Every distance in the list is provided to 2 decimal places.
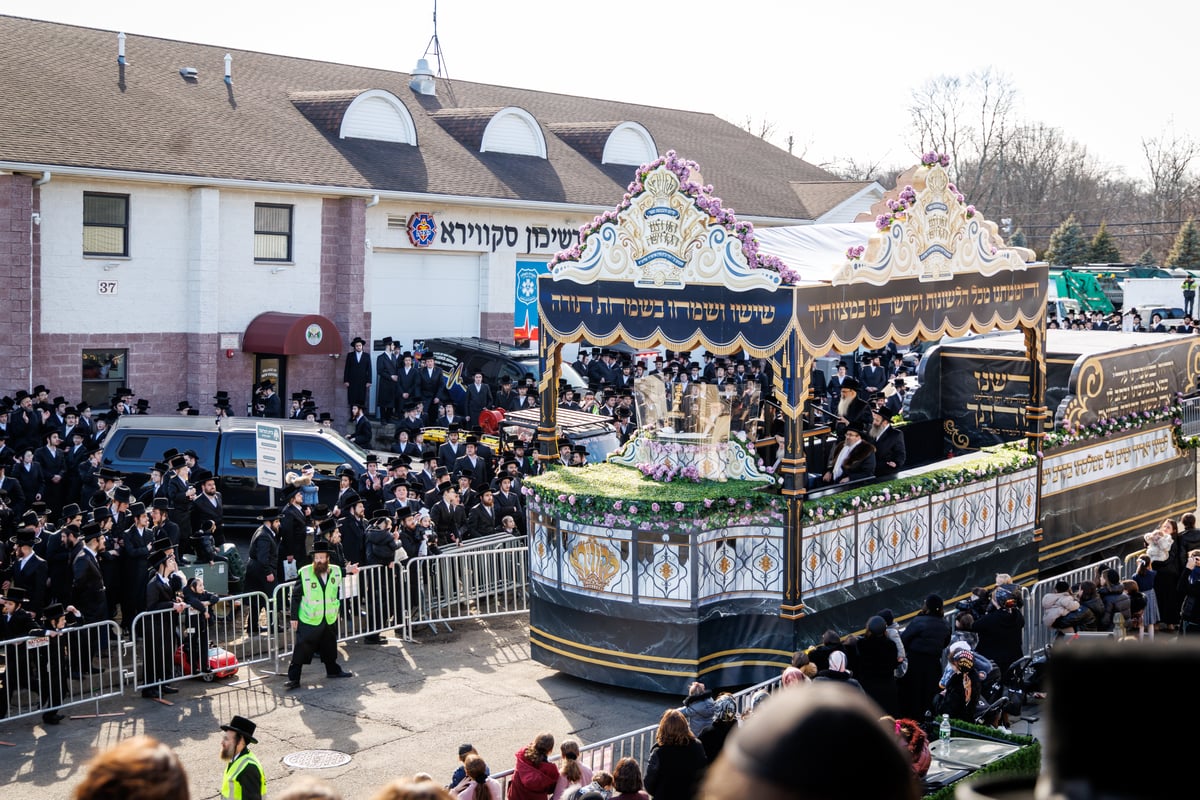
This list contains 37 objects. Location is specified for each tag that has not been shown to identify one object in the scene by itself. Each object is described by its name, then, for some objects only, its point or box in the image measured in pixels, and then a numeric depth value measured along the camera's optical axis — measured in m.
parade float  12.93
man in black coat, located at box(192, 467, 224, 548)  17.08
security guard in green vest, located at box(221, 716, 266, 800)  8.51
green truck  51.19
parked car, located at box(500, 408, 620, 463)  19.94
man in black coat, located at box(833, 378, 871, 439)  16.53
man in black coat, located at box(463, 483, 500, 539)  17.62
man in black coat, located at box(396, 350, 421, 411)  27.31
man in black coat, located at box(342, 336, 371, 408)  28.16
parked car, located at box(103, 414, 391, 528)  19.06
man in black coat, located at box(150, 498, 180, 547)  14.97
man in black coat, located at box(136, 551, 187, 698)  13.09
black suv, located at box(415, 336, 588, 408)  27.52
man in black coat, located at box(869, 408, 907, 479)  15.39
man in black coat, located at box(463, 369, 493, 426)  26.14
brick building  24.50
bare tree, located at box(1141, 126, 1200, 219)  89.06
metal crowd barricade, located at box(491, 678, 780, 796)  10.34
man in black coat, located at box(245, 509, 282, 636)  14.88
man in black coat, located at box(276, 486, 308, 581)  15.71
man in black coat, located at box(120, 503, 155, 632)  14.33
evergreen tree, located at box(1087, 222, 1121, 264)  67.88
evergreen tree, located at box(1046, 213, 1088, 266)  69.00
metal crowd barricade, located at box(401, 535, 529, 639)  15.62
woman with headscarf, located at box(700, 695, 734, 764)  9.78
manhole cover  11.23
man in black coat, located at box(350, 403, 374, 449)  24.20
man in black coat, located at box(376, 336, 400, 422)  27.64
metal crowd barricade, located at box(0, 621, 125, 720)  12.21
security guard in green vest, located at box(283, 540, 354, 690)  13.45
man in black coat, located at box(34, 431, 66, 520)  19.09
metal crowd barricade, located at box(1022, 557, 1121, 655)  14.52
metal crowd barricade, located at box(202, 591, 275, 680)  13.51
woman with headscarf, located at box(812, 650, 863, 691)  10.49
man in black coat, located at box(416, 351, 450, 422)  27.38
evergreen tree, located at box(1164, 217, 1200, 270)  66.81
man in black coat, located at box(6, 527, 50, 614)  13.44
